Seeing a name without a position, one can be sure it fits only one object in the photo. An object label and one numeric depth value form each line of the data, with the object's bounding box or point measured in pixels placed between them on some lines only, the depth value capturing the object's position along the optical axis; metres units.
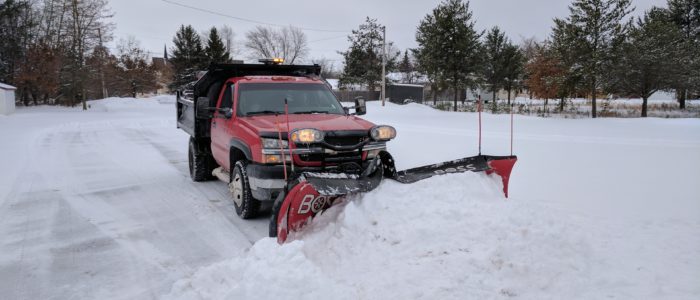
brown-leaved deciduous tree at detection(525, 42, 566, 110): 28.91
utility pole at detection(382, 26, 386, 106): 33.84
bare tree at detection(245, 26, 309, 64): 74.69
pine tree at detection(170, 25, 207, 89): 48.69
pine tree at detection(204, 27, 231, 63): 47.72
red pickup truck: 4.98
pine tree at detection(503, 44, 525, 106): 40.09
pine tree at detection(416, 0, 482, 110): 31.11
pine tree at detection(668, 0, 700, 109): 25.08
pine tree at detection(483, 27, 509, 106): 40.50
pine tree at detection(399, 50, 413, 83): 72.14
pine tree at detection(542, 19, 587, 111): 26.81
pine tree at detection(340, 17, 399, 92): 42.03
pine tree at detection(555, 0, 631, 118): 25.77
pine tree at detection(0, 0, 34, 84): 36.06
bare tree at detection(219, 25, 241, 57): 78.11
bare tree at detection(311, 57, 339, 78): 91.68
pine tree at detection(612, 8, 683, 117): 24.67
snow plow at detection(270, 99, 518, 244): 4.03
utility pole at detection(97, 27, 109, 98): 37.17
